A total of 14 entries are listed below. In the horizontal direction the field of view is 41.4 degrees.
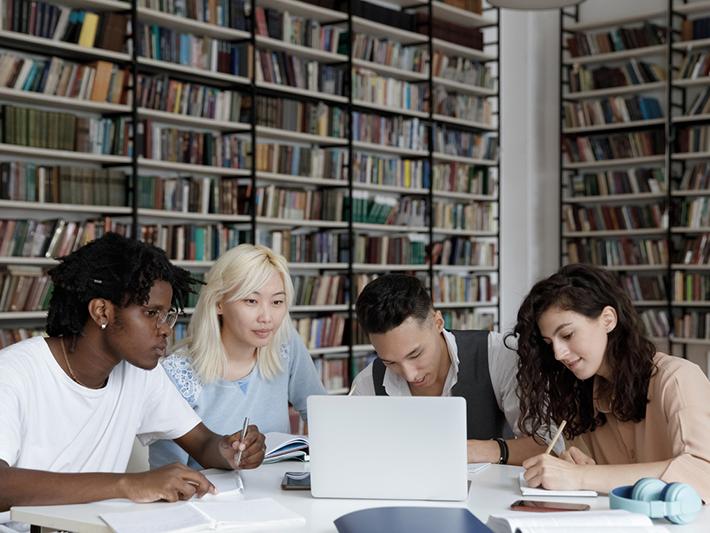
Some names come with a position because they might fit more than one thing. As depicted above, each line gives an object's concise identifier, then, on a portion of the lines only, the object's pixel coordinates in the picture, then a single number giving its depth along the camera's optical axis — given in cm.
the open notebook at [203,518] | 166
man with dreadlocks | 207
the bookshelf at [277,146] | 457
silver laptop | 182
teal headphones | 168
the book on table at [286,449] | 231
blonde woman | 266
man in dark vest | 241
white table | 170
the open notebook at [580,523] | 158
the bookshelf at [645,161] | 645
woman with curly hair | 191
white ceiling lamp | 414
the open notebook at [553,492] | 188
